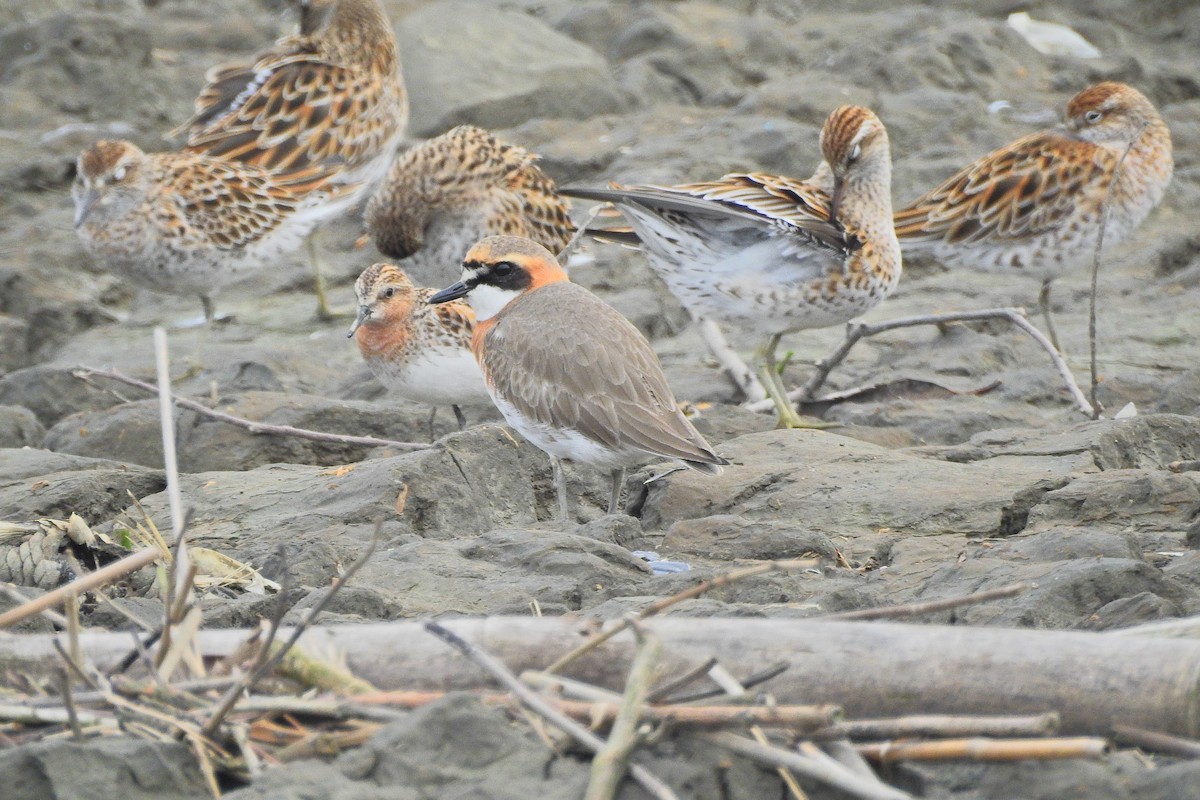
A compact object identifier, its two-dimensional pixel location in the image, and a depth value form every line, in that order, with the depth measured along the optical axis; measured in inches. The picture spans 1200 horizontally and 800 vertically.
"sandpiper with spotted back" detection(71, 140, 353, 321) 754.8
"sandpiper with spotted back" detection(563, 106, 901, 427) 610.9
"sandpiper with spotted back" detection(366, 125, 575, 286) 740.6
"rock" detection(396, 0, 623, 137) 1072.8
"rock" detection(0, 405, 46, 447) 625.3
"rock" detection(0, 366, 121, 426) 695.7
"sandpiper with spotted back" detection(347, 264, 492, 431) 597.3
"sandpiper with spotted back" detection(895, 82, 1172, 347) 768.3
